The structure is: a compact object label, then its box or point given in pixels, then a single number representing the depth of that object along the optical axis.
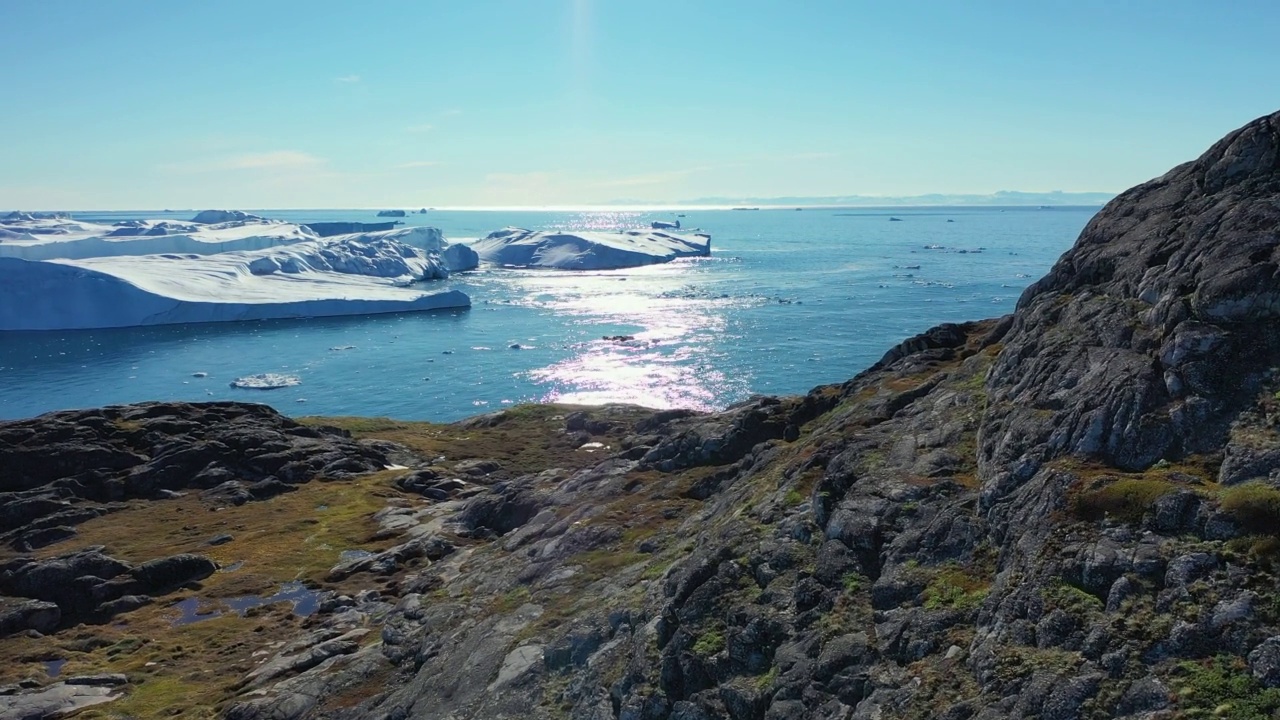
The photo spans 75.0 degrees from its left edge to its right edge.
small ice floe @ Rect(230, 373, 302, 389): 111.75
